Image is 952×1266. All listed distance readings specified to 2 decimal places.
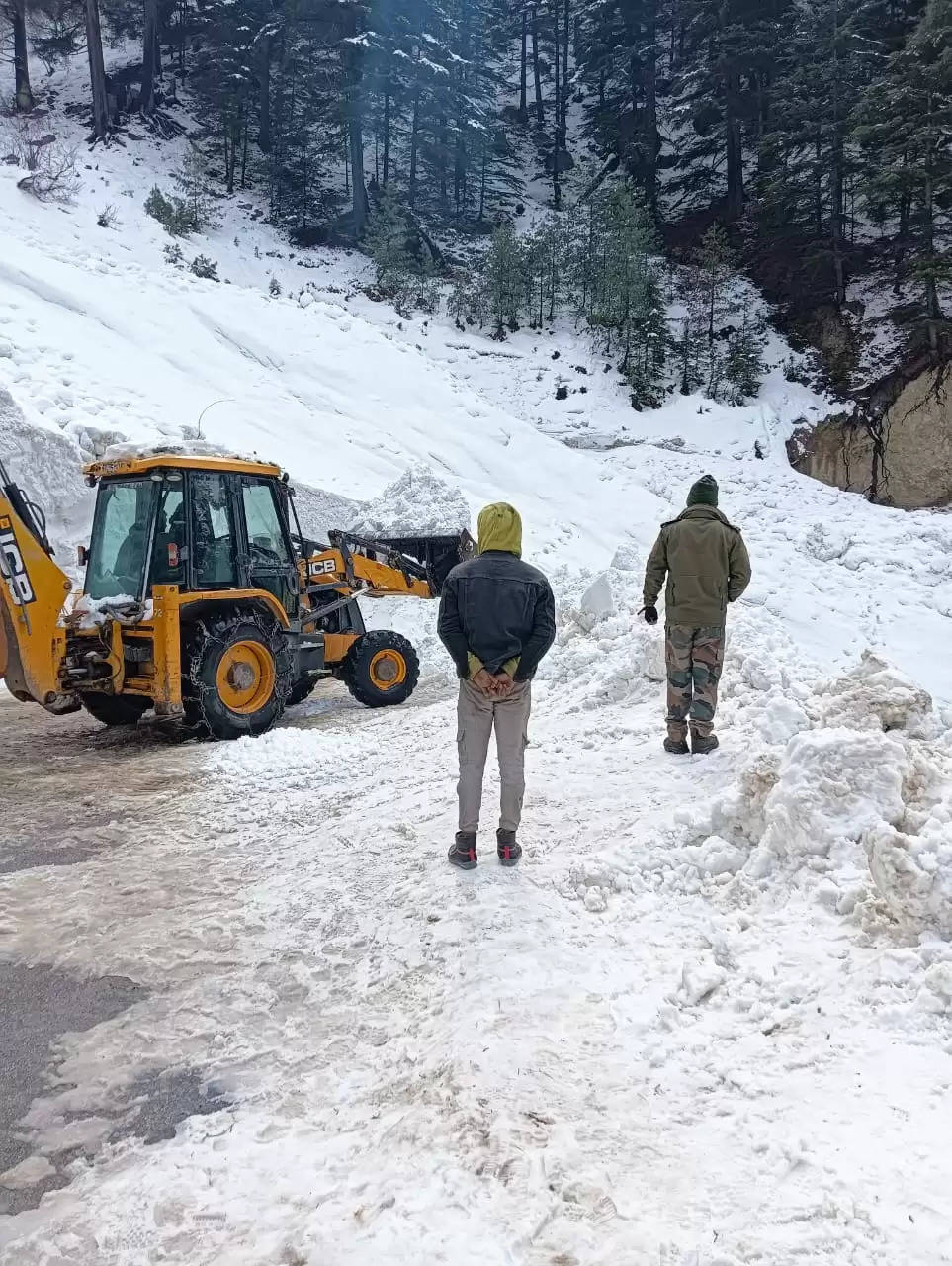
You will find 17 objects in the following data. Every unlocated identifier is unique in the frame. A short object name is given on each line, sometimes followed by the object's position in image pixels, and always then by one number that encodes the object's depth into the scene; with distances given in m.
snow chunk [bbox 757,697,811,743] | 4.66
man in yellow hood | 4.05
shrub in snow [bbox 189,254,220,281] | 21.86
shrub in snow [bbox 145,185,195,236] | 26.17
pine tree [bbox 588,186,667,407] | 24.05
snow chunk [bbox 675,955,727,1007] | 2.95
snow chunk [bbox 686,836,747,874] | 3.77
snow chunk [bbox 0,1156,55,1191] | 2.33
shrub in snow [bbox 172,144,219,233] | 29.16
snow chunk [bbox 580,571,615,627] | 8.55
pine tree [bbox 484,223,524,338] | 26.69
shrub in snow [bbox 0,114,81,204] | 21.00
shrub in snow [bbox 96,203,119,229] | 21.75
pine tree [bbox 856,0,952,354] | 20.72
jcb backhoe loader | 6.50
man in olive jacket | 5.34
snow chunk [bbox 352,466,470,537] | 11.62
